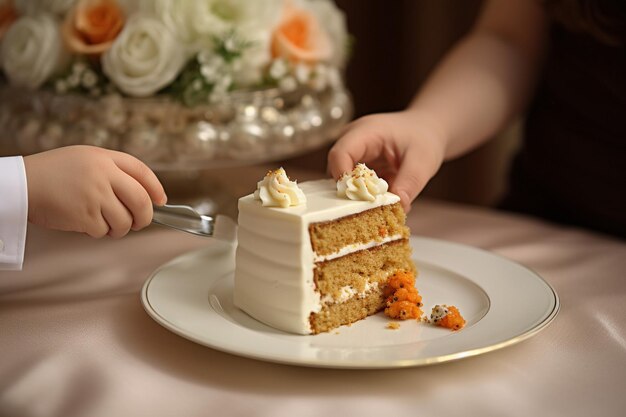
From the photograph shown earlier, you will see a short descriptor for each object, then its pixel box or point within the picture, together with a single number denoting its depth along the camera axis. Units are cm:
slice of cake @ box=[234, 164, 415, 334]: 96
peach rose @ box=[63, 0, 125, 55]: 134
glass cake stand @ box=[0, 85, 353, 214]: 134
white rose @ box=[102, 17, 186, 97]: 130
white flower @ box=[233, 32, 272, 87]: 138
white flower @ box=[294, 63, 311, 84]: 144
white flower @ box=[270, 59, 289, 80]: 141
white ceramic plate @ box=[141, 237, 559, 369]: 84
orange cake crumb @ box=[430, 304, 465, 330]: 94
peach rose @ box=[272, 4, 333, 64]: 144
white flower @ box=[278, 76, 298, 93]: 142
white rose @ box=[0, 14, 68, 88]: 132
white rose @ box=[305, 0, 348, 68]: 156
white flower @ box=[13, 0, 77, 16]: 135
